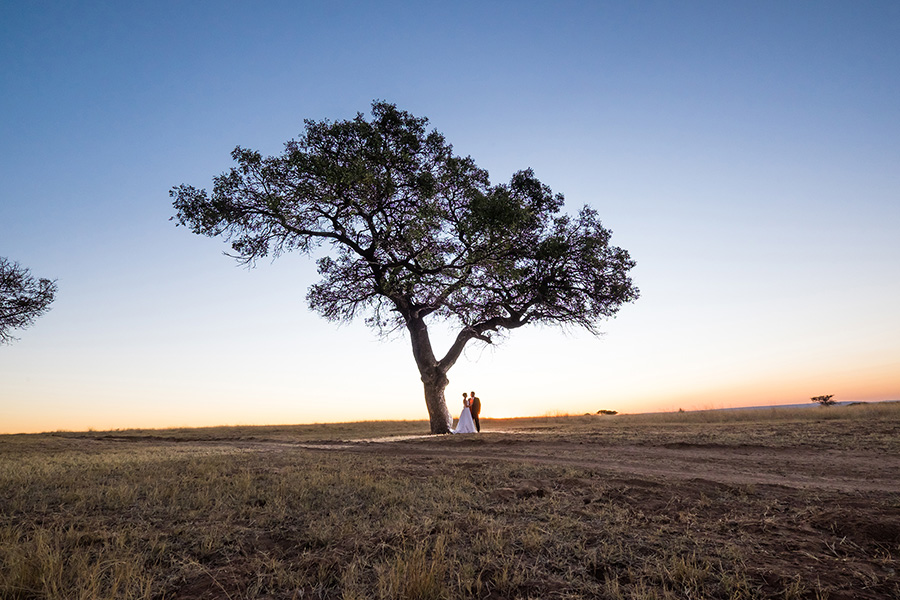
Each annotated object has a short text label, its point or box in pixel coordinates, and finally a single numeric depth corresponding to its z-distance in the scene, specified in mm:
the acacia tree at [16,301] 26875
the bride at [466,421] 22741
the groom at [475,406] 23203
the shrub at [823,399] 36206
